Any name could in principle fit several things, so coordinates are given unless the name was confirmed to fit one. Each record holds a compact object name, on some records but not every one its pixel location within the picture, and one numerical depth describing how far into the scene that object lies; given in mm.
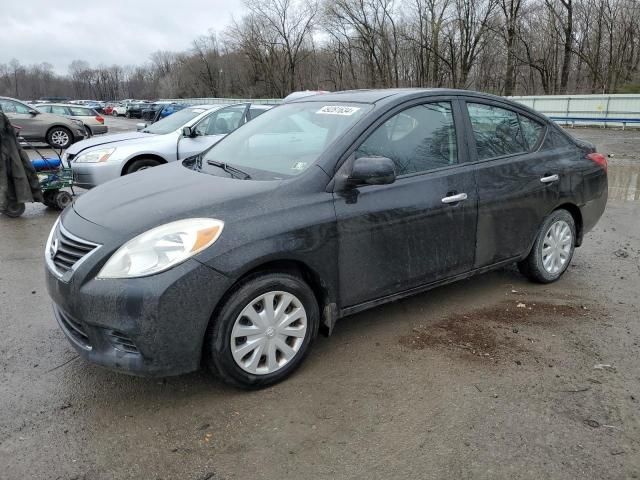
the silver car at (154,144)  7839
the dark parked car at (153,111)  26633
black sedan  2740
